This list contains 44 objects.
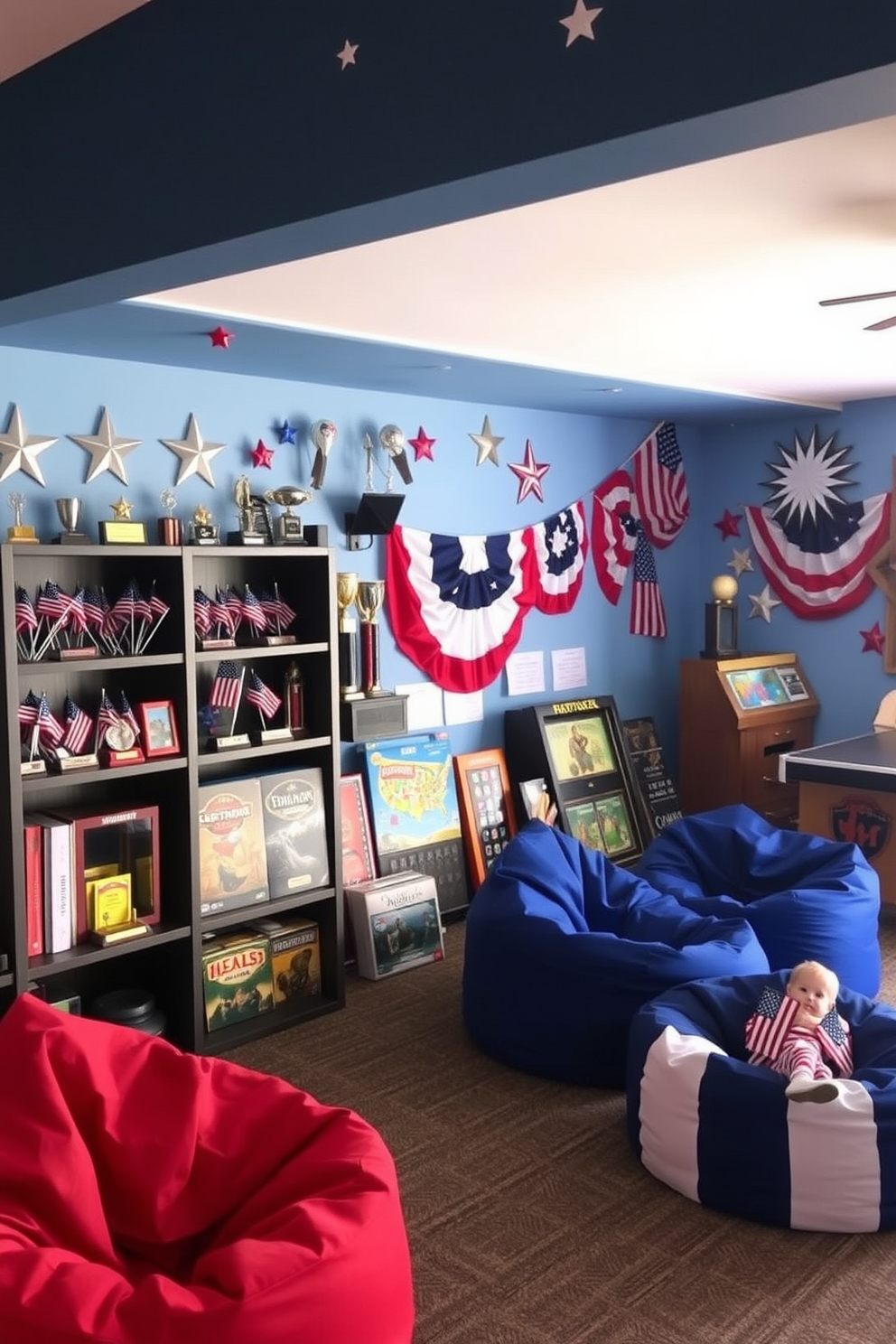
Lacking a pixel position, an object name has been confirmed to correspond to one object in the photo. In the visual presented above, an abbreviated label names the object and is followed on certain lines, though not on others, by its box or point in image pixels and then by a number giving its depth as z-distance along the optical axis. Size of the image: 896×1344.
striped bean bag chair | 2.78
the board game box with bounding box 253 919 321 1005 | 4.25
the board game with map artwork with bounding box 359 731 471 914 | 4.98
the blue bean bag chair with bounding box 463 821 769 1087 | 3.57
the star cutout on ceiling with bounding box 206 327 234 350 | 3.61
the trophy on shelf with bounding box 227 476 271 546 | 4.16
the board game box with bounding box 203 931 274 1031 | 4.03
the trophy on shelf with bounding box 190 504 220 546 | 4.01
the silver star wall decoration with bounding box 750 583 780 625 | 6.61
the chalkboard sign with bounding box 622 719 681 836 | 6.15
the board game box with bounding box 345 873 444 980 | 4.61
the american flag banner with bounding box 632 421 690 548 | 6.38
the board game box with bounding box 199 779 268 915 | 4.02
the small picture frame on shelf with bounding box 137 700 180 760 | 3.81
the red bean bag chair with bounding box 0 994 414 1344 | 2.02
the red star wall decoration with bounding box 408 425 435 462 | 5.15
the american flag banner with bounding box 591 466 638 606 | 6.11
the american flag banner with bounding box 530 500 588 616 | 5.79
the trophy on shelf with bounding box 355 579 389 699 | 4.85
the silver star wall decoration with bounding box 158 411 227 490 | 4.24
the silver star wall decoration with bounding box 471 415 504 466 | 5.43
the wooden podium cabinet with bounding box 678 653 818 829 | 6.12
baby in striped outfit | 3.03
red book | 3.57
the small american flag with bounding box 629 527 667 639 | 6.40
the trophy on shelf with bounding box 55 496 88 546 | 3.75
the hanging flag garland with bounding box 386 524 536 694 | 5.13
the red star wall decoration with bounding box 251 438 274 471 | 4.51
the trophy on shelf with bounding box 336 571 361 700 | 4.73
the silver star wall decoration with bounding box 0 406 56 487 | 3.77
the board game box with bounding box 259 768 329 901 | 4.20
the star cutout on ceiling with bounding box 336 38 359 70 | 1.79
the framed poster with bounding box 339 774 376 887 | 4.84
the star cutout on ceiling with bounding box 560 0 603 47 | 1.52
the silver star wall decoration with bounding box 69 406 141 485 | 3.98
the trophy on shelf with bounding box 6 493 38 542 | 3.60
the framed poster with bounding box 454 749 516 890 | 5.32
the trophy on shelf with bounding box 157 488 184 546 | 3.94
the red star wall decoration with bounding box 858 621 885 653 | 6.22
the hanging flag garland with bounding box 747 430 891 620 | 6.20
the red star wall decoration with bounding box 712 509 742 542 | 6.68
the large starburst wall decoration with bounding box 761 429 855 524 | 6.27
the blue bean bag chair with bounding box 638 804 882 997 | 4.05
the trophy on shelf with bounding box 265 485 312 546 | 4.31
